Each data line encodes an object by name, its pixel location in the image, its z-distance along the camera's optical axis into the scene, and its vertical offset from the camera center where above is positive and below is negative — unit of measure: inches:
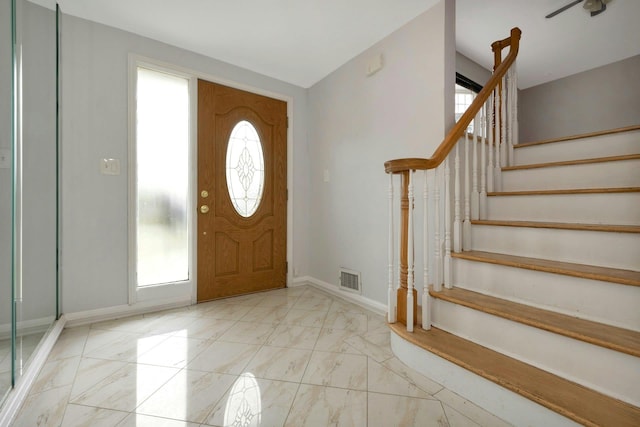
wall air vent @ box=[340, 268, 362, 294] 102.4 -26.1
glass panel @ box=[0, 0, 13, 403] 49.1 +2.9
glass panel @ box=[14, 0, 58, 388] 56.6 +7.5
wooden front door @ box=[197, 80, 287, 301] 103.9 +7.9
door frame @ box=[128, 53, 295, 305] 89.5 +17.0
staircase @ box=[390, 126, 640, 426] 40.9 -15.2
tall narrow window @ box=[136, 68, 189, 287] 92.8 +11.8
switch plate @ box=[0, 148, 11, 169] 48.1 +9.2
